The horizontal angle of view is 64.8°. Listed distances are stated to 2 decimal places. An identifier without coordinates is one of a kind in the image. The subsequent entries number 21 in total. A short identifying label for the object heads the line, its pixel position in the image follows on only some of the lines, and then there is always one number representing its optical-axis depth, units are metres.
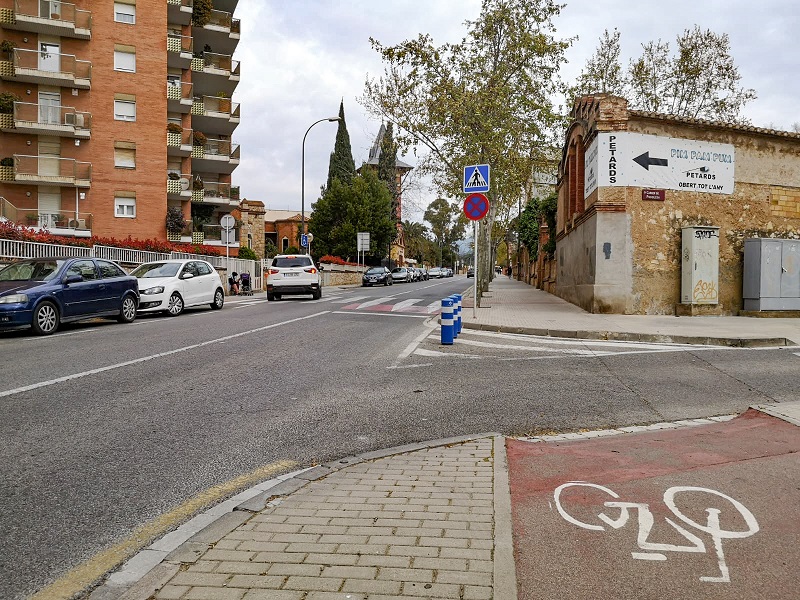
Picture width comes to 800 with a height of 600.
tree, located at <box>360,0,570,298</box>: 21.61
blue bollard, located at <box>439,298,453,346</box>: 11.02
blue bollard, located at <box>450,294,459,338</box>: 12.25
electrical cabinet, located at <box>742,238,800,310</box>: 16.88
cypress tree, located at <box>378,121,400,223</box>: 68.19
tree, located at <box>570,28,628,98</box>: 32.50
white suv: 23.83
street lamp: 39.03
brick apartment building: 33.09
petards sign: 16.70
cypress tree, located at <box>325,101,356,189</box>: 70.88
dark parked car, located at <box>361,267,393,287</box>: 46.19
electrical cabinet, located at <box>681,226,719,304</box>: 16.58
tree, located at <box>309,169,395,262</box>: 58.12
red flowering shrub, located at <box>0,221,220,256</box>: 18.03
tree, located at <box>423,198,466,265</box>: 101.81
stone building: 16.72
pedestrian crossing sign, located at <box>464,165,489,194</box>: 15.22
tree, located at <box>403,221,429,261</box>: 101.65
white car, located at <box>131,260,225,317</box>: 16.58
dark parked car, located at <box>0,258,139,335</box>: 11.93
